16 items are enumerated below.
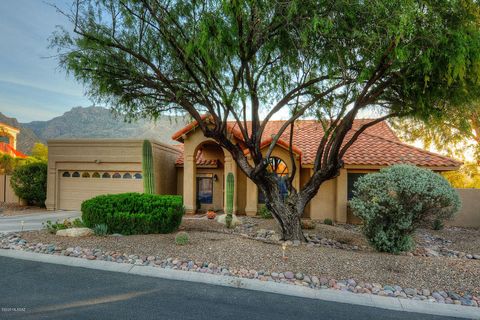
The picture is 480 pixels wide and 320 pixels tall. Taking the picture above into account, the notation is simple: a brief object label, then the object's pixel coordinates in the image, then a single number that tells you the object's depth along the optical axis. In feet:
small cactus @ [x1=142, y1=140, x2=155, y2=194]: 38.29
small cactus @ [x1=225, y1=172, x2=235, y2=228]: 42.36
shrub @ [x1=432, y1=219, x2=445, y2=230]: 44.49
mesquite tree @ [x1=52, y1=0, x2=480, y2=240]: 22.47
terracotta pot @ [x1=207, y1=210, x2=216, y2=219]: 45.03
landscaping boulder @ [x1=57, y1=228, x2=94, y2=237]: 29.01
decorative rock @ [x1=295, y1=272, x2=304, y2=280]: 20.16
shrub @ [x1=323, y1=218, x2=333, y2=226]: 45.80
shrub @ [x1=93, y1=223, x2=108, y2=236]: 29.27
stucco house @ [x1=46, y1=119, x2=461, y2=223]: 49.67
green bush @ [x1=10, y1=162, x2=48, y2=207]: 58.95
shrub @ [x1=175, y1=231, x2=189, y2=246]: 26.37
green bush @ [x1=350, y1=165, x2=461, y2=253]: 24.59
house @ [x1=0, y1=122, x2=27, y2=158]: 110.93
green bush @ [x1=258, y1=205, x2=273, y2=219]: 48.08
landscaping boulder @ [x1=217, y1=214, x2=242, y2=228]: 39.64
